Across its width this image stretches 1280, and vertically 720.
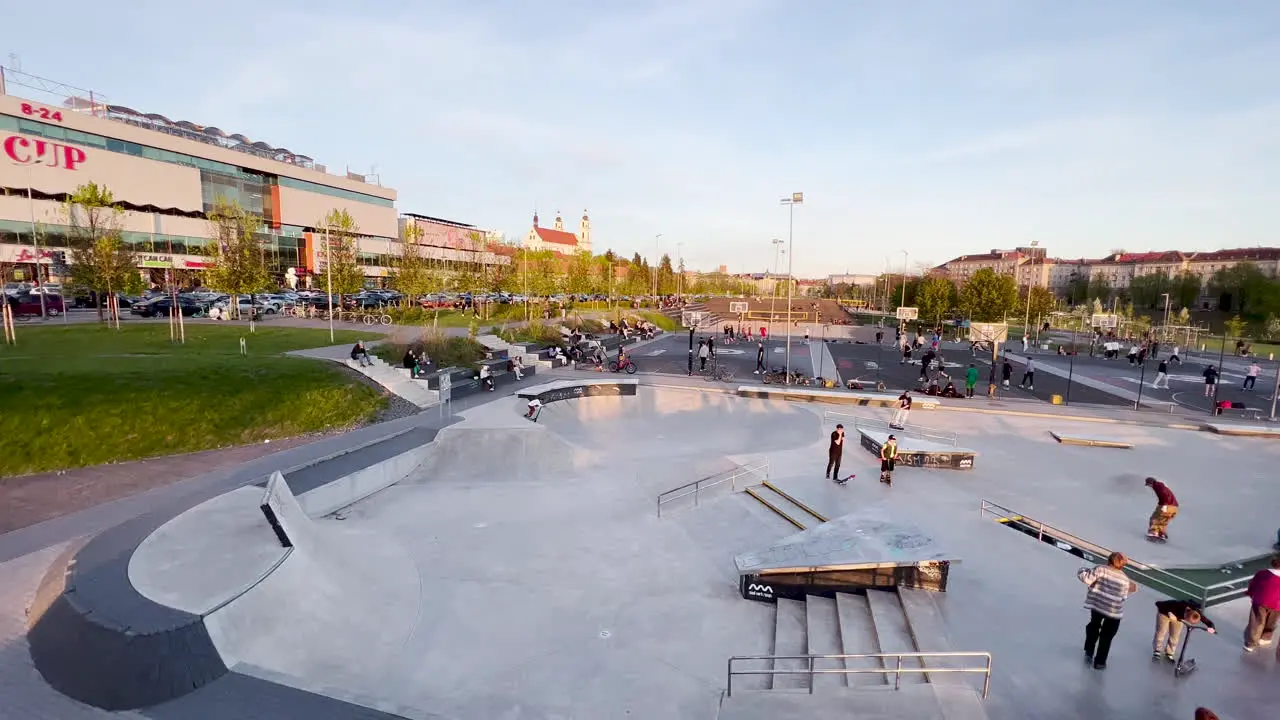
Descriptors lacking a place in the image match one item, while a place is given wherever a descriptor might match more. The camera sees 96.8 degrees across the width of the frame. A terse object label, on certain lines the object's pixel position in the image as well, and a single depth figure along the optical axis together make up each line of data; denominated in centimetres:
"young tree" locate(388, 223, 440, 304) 4562
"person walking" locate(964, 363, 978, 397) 2341
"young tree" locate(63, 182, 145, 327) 2661
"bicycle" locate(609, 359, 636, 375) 2774
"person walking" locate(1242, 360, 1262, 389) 2689
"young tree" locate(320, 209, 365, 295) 4053
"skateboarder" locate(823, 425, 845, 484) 1277
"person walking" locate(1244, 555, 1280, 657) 660
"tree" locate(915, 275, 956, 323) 5934
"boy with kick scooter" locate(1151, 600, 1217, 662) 621
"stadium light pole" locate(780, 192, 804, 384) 2708
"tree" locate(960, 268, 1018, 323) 5566
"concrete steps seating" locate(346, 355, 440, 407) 1905
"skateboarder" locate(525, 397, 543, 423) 1714
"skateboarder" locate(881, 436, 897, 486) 1288
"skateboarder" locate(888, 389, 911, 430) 1708
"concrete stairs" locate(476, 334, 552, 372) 2695
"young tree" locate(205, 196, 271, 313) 3011
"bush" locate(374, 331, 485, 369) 2246
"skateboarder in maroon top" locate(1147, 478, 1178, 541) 981
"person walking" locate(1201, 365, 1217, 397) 2366
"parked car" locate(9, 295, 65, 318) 3206
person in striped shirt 621
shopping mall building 4172
